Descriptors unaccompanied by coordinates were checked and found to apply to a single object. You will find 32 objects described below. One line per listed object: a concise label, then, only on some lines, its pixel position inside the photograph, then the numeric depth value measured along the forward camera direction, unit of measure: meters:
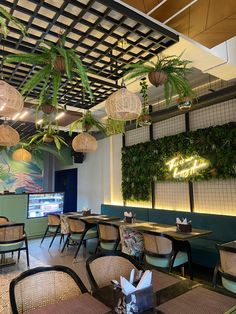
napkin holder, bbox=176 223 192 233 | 3.56
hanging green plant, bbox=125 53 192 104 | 2.39
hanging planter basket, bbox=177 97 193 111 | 3.37
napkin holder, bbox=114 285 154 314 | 1.24
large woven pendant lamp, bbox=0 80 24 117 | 1.85
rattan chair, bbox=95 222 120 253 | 4.23
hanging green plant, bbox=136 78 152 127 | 4.25
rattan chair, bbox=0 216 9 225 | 5.18
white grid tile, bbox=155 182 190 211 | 5.26
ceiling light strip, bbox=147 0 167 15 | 2.16
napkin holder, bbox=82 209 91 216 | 6.05
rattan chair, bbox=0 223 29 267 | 4.19
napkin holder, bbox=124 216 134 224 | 4.56
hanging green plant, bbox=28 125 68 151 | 3.90
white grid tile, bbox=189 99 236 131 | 4.56
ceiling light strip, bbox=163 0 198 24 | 2.20
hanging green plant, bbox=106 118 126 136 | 3.33
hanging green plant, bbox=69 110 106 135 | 3.45
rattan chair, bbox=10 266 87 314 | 1.54
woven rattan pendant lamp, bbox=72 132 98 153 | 3.34
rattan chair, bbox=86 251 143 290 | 1.85
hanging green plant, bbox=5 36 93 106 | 1.91
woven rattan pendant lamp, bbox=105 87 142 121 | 2.15
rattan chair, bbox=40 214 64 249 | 6.01
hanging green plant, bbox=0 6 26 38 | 1.51
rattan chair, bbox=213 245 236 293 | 2.39
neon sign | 4.87
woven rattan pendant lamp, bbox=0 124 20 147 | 3.07
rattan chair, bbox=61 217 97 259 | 5.08
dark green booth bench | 4.08
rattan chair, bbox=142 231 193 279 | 3.15
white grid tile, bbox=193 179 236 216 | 4.41
